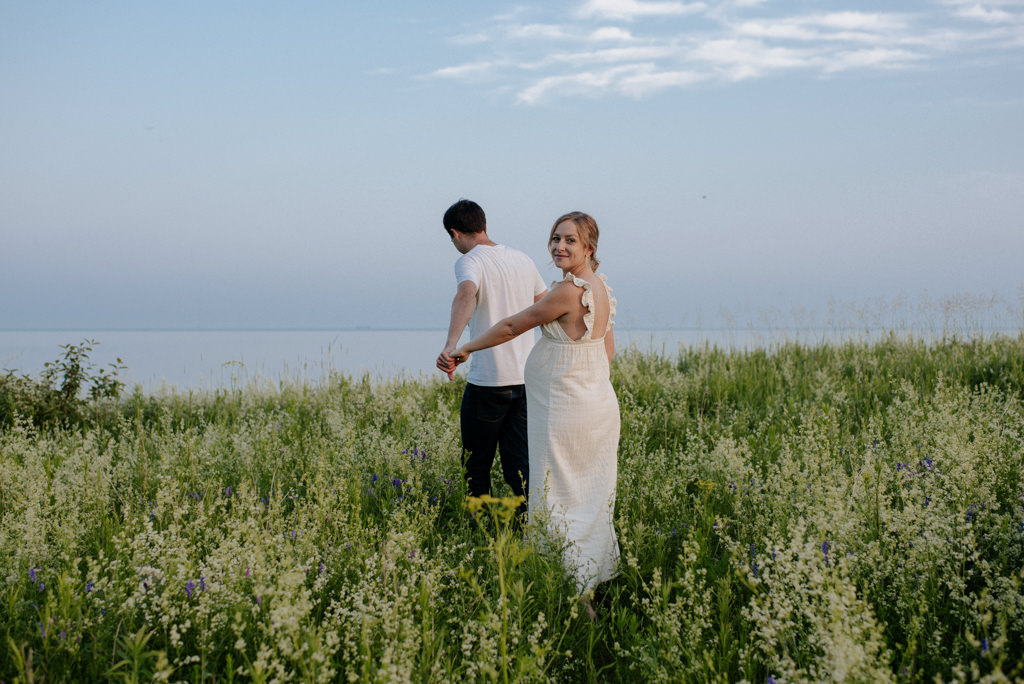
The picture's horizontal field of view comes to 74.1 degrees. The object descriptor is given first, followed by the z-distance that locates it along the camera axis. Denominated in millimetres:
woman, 3967
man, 4879
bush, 8117
